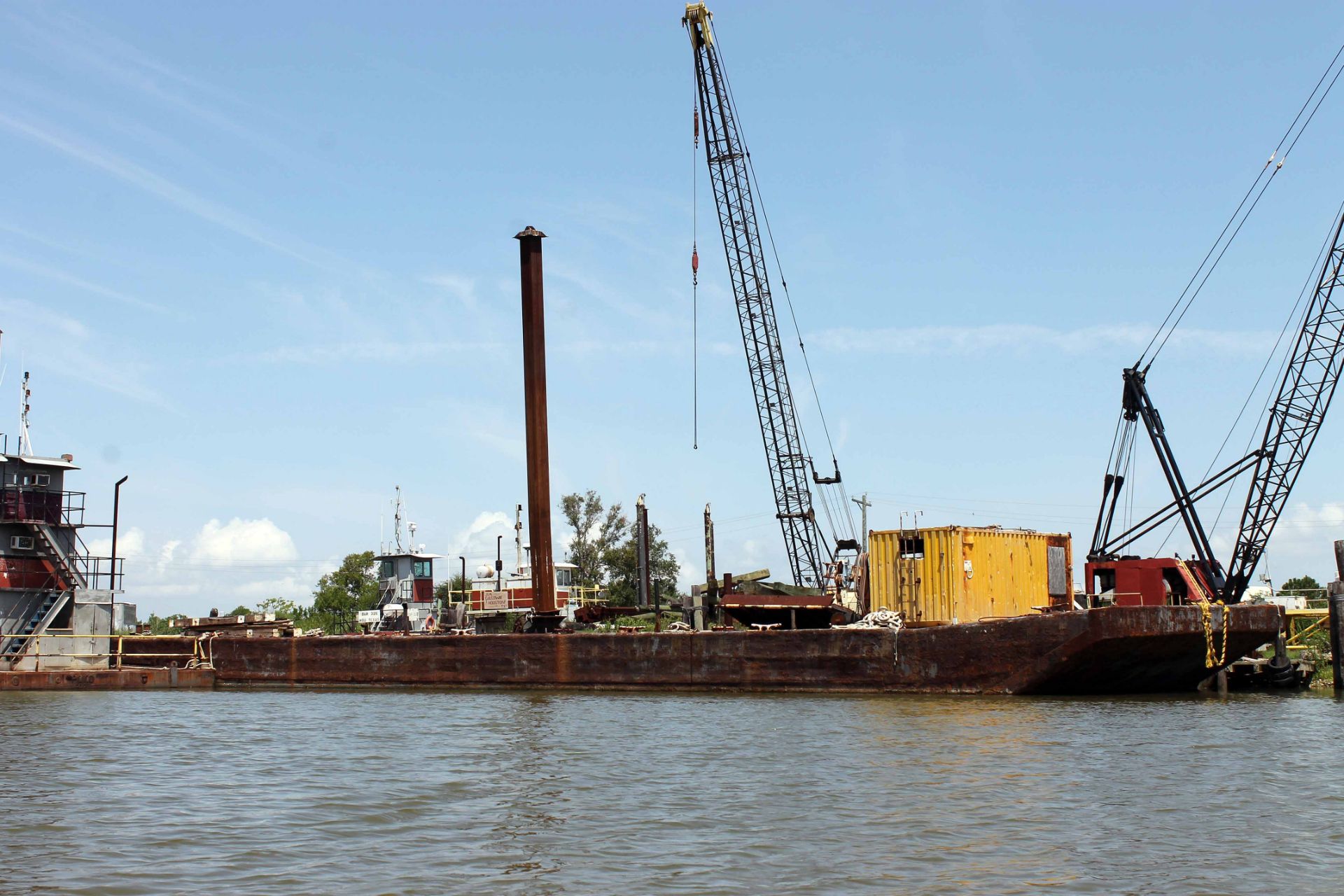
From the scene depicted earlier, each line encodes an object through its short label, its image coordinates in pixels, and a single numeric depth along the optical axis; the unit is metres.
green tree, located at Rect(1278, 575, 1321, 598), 97.31
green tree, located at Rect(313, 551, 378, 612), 101.19
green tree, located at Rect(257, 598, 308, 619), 102.31
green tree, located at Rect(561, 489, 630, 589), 91.50
